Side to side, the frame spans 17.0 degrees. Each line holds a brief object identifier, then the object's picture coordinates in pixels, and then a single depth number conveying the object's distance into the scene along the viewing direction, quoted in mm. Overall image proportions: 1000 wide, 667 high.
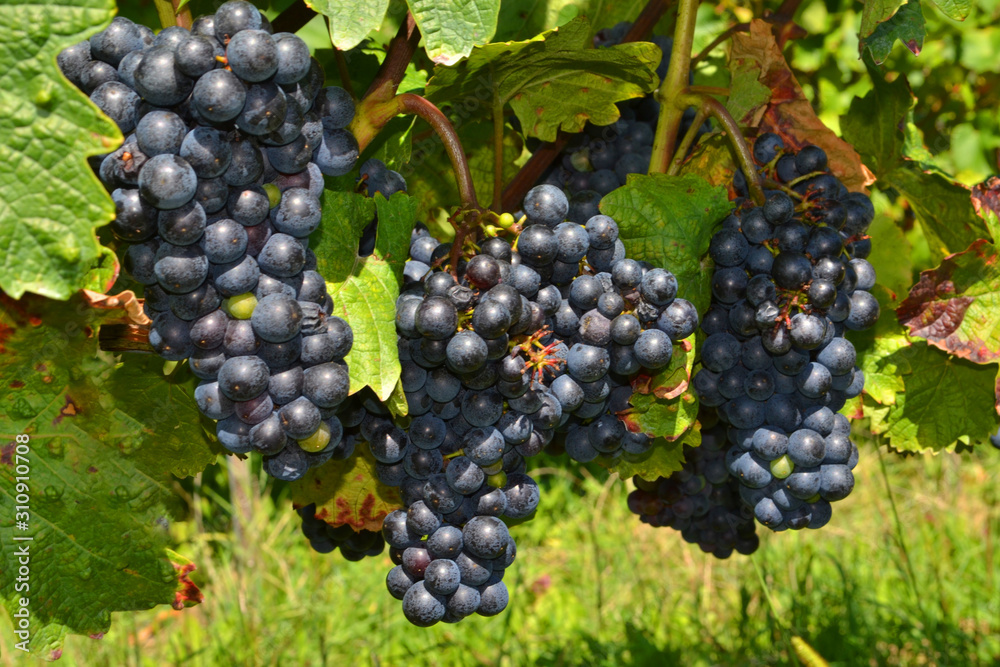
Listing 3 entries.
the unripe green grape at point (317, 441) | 1040
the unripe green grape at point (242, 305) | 1024
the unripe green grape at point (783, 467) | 1108
